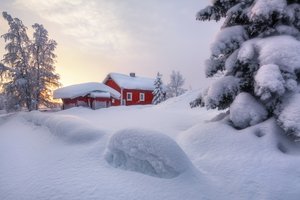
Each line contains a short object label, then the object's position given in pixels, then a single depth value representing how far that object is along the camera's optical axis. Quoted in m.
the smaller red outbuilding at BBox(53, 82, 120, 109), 32.16
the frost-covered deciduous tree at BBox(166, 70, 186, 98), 67.56
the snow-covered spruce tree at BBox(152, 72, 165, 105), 42.47
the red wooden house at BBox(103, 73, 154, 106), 40.69
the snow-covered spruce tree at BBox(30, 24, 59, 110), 28.44
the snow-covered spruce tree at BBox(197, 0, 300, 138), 5.88
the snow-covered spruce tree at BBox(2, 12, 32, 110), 26.11
